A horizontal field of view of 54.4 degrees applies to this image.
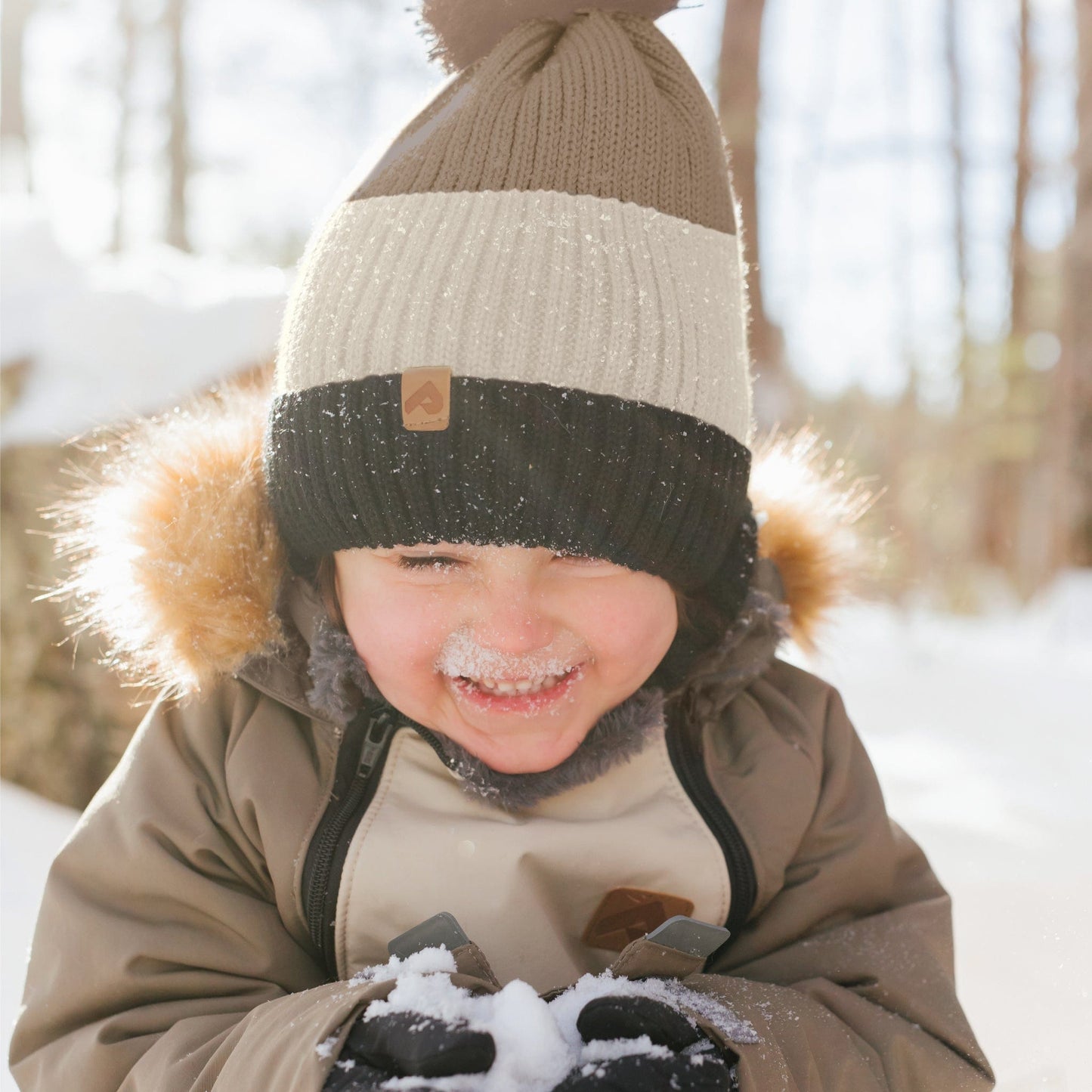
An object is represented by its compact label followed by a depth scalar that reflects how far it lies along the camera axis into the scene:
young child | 1.15
